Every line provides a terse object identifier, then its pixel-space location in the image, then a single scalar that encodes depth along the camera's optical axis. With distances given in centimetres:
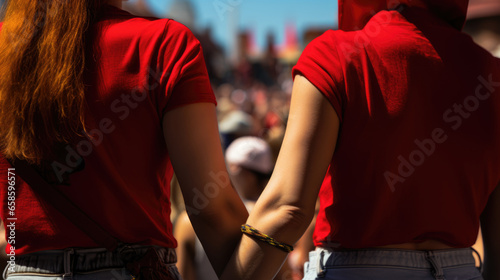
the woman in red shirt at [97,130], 335
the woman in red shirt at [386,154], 339
